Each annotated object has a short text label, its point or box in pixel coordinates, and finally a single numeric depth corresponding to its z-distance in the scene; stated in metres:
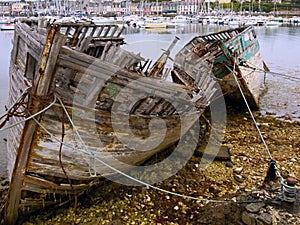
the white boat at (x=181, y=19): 78.91
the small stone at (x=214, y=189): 6.33
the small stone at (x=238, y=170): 7.15
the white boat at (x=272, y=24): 71.31
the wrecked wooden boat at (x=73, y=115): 4.42
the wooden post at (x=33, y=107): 4.24
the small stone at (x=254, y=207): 5.44
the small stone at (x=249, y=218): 5.25
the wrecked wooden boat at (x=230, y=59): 10.24
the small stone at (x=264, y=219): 5.12
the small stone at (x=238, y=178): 6.77
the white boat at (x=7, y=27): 56.84
